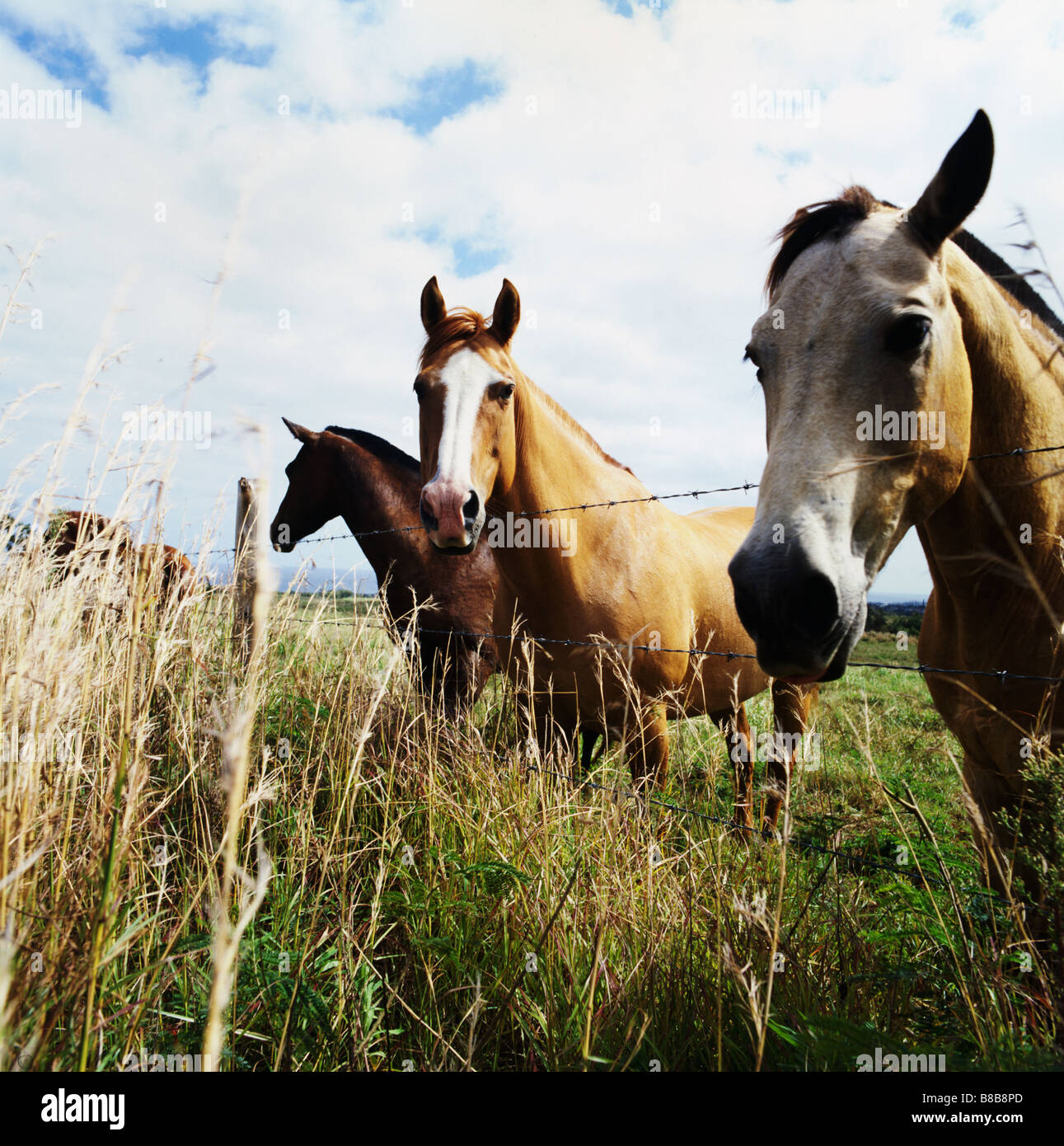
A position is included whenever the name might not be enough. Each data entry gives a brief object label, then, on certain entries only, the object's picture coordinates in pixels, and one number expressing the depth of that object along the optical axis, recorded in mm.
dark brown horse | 4152
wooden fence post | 3748
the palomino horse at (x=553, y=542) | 2824
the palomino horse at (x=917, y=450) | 1356
